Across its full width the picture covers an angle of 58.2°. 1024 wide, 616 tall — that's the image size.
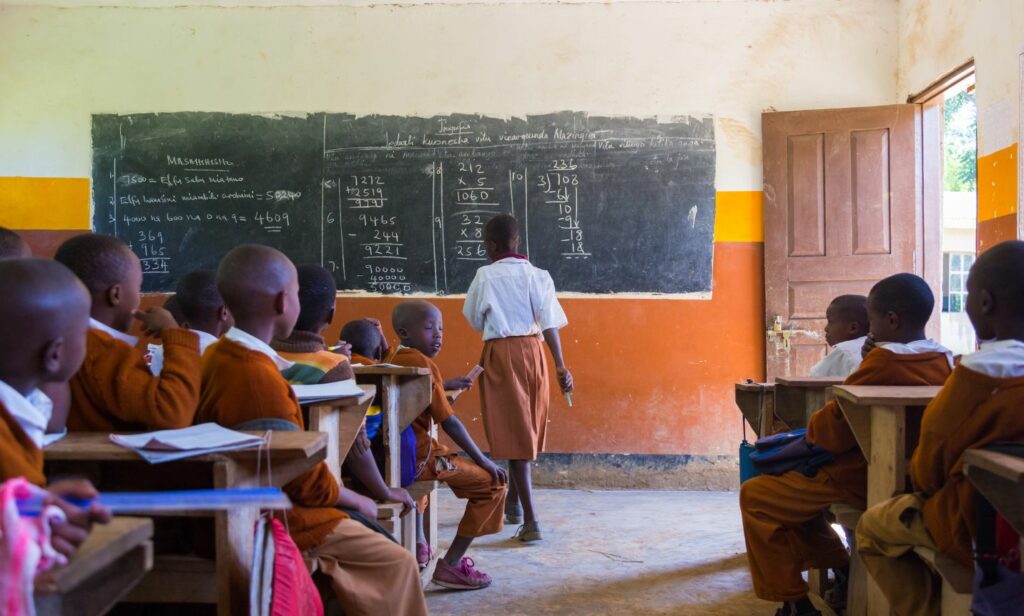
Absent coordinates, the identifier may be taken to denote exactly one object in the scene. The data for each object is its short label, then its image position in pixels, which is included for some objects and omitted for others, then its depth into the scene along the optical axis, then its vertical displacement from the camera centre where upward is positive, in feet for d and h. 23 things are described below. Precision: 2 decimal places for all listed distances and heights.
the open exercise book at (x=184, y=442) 5.06 -0.81
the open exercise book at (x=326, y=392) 6.98 -0.72
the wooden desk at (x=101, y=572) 3.25 -1.04
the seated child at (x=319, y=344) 8.61 -0.42
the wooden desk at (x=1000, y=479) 5.24 -1.16
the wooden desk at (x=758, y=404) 11.86 -1.40
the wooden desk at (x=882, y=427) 7.43 -1.16
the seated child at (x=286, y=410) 6.39 -0.76
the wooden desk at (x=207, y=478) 5.34 -1.16
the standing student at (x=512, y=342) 14.11 -0.69
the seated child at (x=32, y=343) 4.28 -0.19
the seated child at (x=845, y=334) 11.32 -0.52
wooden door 17.39 +1.55
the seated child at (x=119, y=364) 5.98 -0.42
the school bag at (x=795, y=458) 8.89 -1.59
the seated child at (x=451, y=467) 11.21 -2.07
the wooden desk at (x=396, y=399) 9.84 -1.11
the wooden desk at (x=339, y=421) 7.20 -1.03
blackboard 18.43 +2.14
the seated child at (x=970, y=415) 6.17 -0.84
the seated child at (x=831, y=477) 8.59 -1.76
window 46.85 +0.83
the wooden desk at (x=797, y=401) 10.36 -1.23
